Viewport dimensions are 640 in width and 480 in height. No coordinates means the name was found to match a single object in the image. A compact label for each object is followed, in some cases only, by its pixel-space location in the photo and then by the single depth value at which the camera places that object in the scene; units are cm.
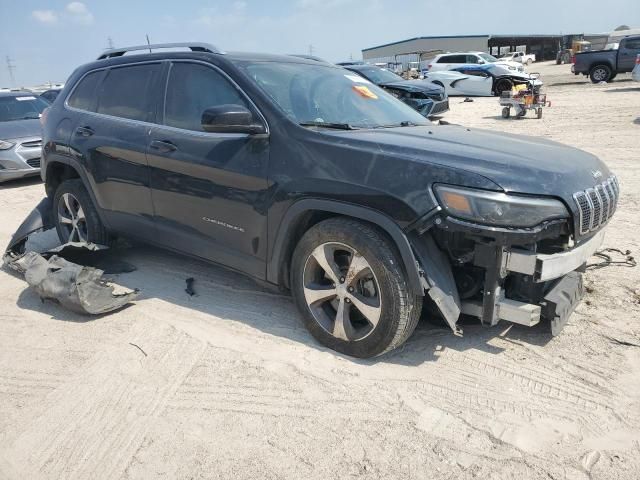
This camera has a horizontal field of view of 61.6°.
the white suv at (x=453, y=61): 2428
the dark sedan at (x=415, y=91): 1449
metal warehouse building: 6291
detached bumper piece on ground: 394
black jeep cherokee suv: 283
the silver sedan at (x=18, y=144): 960
